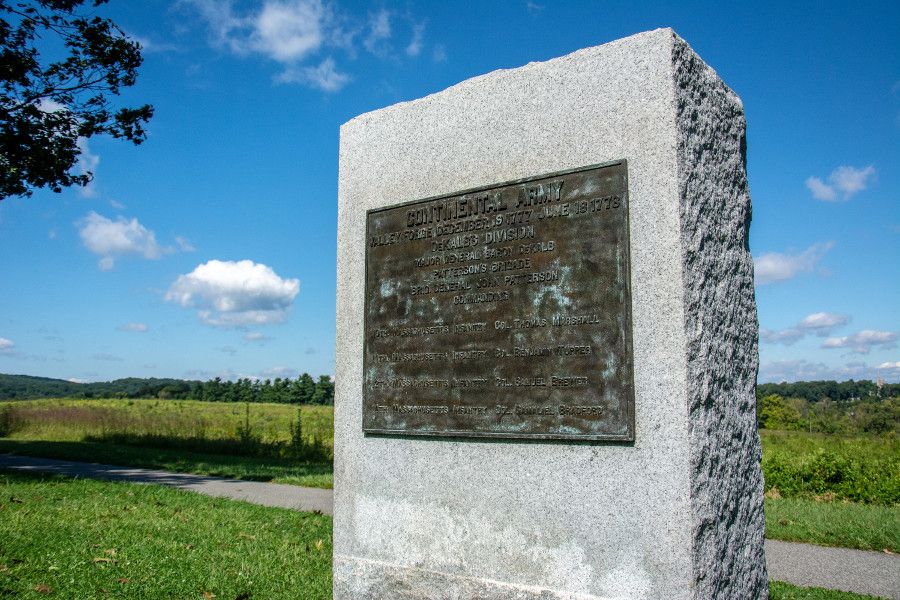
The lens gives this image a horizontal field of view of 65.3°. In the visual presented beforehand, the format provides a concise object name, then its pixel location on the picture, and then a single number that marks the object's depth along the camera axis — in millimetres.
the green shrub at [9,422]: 23009
